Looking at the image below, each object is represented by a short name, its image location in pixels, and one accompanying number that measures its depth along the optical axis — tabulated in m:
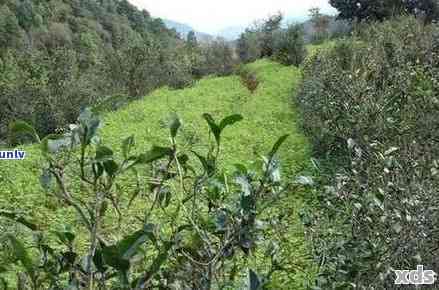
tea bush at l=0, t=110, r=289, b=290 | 1.40
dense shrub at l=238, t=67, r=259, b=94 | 15.26
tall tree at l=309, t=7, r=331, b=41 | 25.83
